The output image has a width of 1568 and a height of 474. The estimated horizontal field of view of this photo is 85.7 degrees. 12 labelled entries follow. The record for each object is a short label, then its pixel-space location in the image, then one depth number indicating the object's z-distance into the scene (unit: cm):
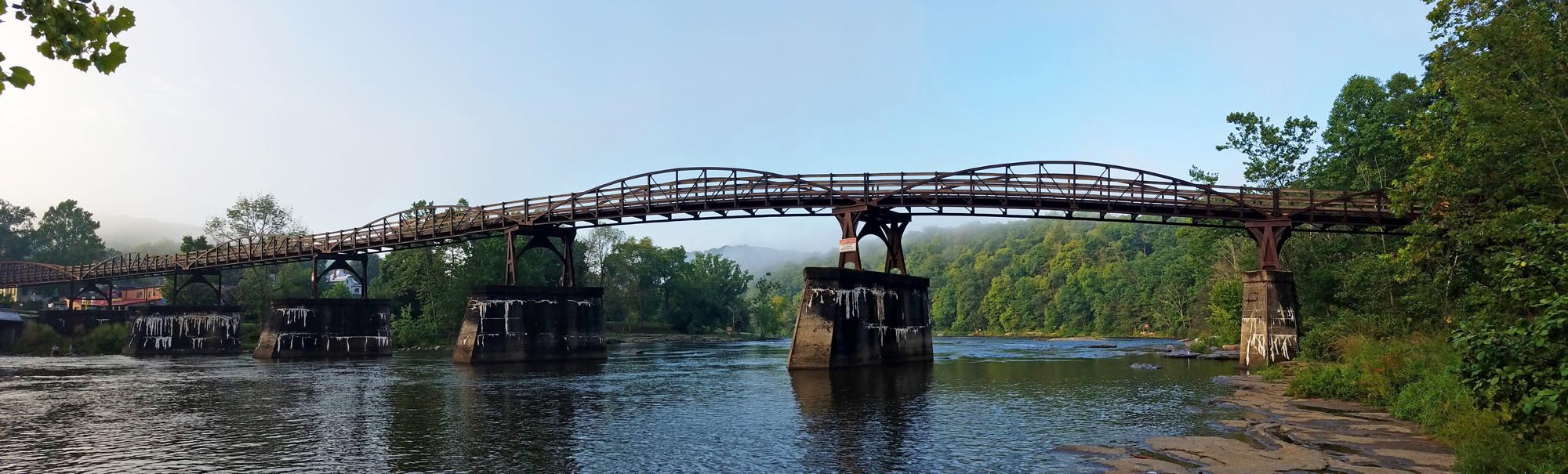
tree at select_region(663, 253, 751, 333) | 10975
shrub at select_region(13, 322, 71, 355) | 6781
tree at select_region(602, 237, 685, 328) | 10461
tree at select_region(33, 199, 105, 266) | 12425
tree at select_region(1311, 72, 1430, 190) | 4191
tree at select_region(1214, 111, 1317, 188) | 4803
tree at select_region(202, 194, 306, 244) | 10256
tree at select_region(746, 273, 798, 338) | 12075
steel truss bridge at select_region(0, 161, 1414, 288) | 3638
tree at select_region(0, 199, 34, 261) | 12456
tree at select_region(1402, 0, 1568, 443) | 977
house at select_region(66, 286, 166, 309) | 10444
